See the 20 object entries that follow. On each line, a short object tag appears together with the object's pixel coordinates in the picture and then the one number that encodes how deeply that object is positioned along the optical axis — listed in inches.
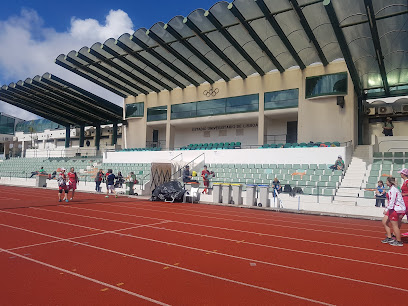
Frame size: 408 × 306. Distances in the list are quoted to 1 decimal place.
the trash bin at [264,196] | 629.0
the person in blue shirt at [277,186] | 629.9
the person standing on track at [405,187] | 301.1
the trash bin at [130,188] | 810.8
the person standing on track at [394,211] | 283.9
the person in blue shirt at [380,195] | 524.1
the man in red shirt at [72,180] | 616.5
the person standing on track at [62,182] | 581.3
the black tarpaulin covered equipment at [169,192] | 673.6
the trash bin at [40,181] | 1076.5
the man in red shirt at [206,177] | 725.1
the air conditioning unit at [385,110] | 972.6
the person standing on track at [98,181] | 872.3
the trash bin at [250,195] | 638.5
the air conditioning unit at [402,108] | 950.3
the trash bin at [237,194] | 659.4
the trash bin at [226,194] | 673.0
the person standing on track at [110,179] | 764.0
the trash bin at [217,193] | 685.5
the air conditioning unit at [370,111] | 1012.8
